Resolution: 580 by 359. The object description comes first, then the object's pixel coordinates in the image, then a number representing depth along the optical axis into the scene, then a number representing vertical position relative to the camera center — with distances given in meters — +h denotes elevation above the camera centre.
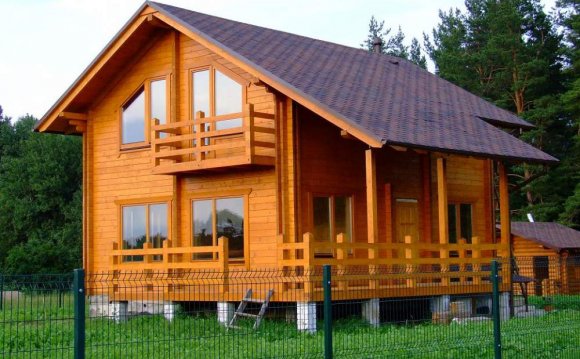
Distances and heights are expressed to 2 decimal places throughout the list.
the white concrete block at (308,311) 16.99 -1.01
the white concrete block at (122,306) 22.03 -1.07
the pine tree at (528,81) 47.56 +9.49
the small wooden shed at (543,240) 38.44 +0.58
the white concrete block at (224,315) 11.21 -0.77
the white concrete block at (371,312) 16.75 -1.05
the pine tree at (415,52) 69.46 +15.66
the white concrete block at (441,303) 20.19 -1.05
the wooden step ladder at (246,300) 18.16 -0.82
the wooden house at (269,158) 19.70 +2.36
